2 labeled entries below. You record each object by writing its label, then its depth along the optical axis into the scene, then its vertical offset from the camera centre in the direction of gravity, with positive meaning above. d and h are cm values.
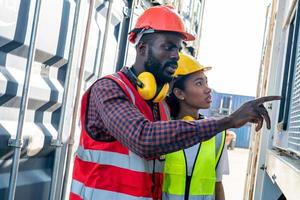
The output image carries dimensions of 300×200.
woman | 213 -20
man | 148 -4
